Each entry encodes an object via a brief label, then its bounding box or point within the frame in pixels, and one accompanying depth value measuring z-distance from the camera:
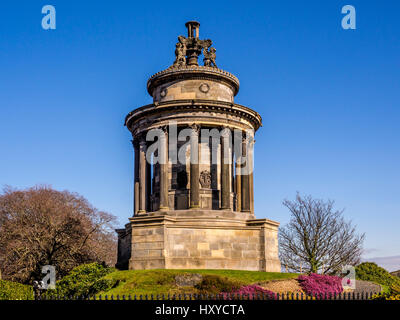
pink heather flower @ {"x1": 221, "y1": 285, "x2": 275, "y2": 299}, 22.77
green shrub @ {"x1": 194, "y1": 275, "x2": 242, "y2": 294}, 23.62
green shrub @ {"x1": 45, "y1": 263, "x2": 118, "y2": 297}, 23.88
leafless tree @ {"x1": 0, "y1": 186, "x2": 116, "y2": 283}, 39.38
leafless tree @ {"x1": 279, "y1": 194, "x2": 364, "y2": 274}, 45.22
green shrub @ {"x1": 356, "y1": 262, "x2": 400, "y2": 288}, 36.50
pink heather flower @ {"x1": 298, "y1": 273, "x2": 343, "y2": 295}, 26.12
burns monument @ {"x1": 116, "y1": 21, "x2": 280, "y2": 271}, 30.64
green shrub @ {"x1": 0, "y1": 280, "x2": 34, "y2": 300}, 21.05
